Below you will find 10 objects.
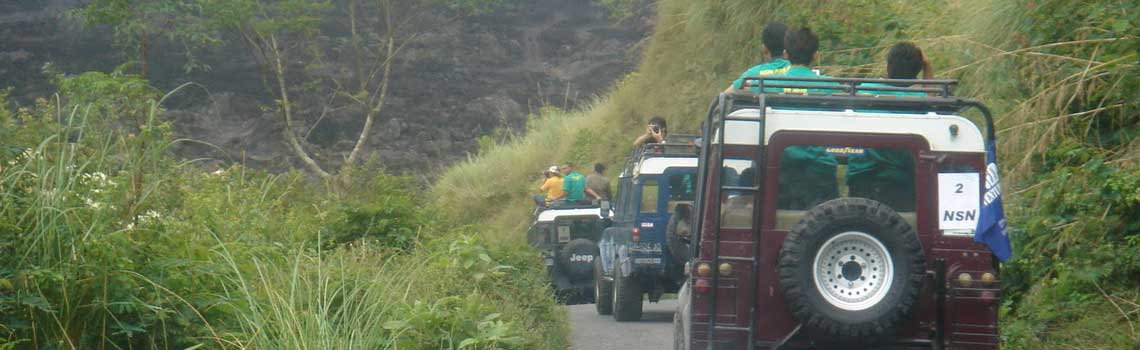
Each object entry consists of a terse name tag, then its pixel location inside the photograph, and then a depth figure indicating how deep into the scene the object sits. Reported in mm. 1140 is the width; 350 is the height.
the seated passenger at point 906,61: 17016
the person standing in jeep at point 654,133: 29828
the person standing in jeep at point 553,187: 44447
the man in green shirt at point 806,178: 15102
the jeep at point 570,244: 35219
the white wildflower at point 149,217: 14961
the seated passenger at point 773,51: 17914
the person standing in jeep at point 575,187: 40844
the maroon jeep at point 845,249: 13734
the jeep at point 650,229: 26484
